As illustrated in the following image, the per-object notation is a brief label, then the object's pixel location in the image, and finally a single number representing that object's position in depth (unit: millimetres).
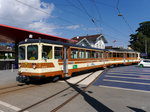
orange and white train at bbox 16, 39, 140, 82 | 8312
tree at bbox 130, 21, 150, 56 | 50928
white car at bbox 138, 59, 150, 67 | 22625
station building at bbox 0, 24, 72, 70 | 13777
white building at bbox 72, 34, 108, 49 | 39862
